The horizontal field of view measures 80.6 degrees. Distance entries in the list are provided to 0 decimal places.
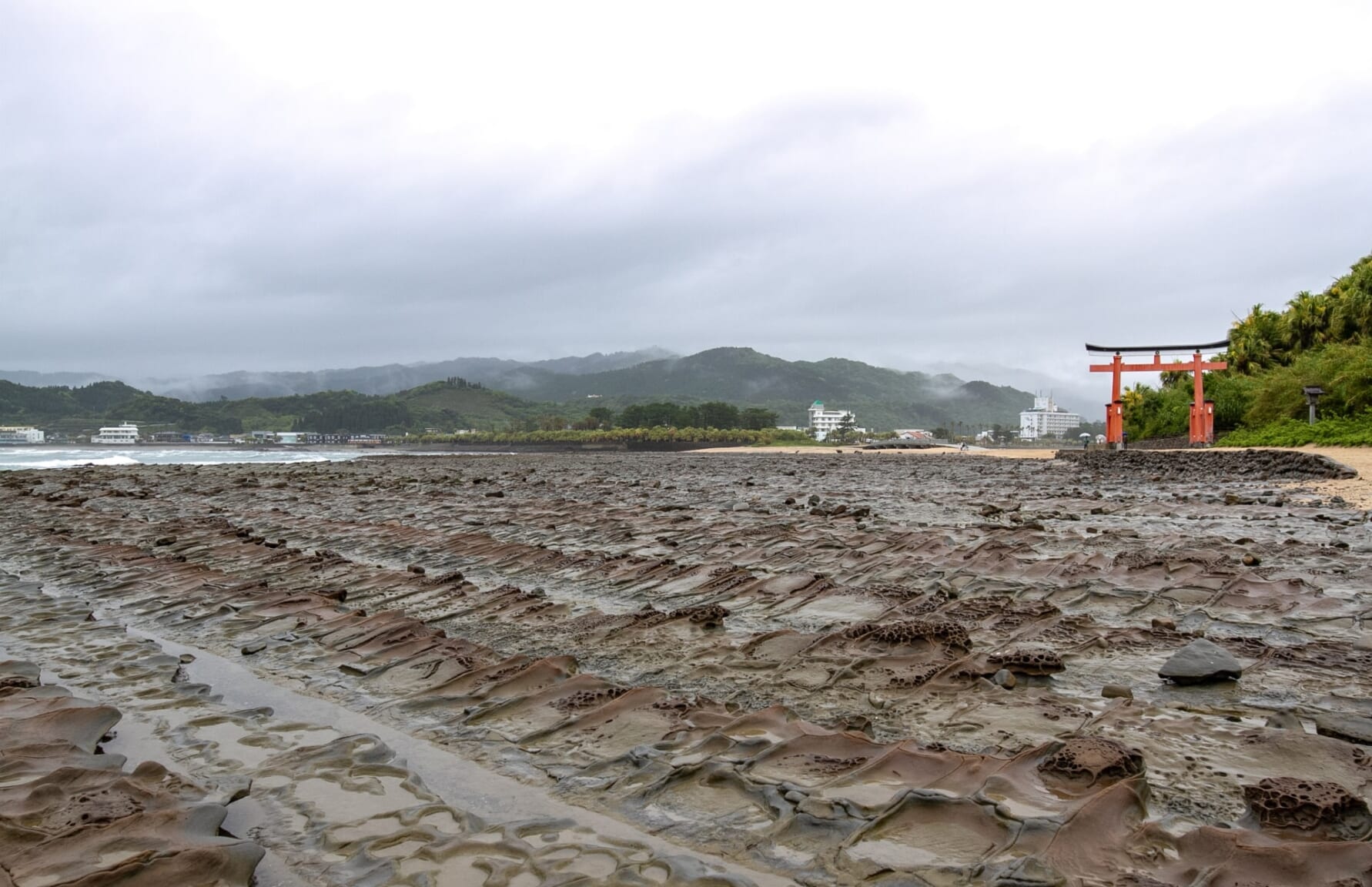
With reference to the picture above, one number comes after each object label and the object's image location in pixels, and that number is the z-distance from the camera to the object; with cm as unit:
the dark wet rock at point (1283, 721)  428
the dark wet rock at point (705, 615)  688
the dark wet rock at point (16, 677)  511
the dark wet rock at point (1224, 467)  2247
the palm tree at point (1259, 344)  5260
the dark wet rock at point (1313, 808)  316
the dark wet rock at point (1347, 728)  408
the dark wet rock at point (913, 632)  596
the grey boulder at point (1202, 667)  497
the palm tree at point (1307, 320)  4872
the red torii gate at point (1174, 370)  4172
